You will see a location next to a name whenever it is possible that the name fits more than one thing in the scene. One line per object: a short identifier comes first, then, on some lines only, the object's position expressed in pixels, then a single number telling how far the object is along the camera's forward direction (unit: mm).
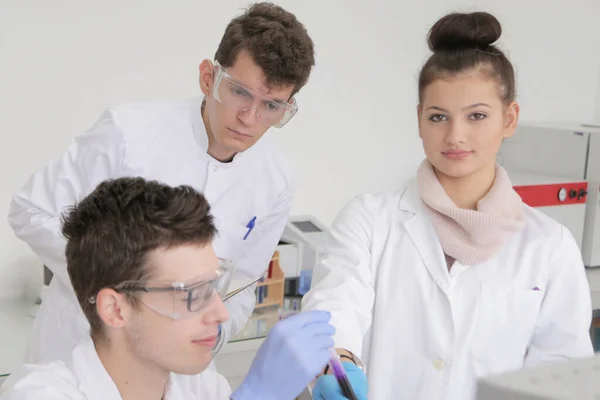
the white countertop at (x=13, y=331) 2111
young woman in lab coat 1502
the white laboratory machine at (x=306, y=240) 2677
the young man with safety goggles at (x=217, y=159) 1660
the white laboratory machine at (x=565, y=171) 2996
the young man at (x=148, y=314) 1248
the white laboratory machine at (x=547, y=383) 569
